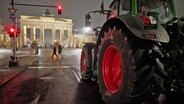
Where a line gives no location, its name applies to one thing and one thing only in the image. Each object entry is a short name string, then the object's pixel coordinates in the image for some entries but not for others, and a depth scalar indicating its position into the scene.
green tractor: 4.22
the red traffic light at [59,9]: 26.69
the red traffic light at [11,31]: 15.36
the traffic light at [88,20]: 8.78
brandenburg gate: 89.11
